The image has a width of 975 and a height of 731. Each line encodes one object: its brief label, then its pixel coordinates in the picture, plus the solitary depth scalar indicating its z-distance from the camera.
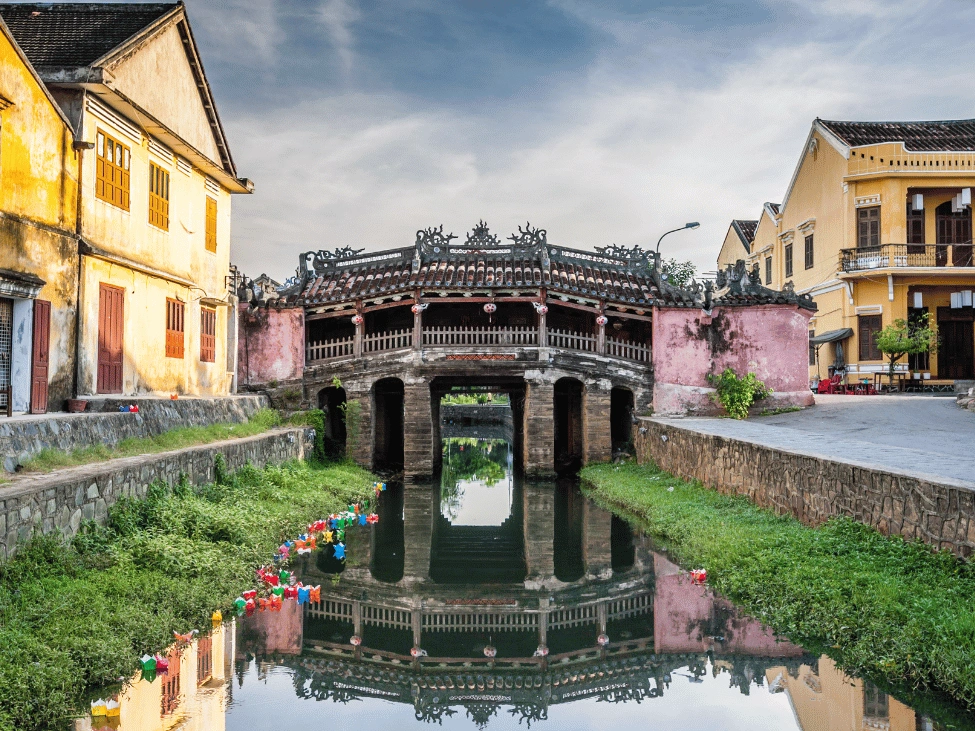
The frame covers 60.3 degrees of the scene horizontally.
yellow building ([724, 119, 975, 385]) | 26.16
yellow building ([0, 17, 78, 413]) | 11.38
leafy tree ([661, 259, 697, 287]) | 39.41
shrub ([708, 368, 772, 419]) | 21.58
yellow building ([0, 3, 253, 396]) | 13.46
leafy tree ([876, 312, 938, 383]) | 24.69
